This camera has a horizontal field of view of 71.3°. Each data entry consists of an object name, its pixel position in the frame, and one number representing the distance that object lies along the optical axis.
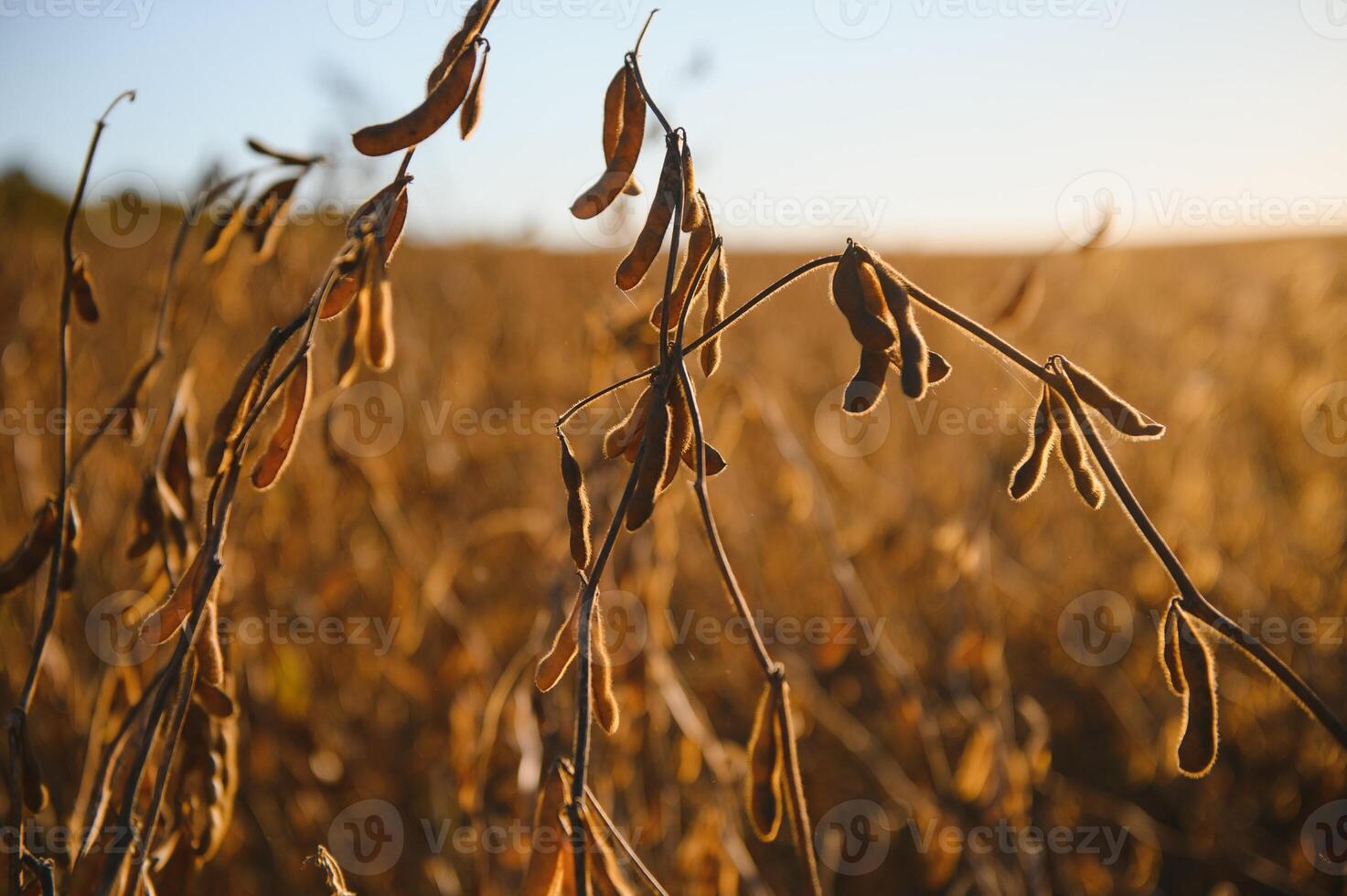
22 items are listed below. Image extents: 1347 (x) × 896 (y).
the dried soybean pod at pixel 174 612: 0.70
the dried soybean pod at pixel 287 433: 0.69
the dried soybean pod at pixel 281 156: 0.88
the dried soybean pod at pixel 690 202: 0.64
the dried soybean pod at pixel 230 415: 0.69
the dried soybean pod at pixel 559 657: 0.62
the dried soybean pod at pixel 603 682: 0.61
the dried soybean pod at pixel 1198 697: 0.58
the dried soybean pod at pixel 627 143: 0.67
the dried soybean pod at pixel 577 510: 0.62
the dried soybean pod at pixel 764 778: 0.62
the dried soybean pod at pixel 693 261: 0.64
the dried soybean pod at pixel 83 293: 0.94
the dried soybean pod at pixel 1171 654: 0.59
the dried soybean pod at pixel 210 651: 0.74
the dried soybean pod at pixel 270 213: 0.92
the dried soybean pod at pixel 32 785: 0.81
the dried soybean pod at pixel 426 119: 0.66
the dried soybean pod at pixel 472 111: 0.70
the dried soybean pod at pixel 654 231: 0.62
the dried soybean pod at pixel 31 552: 0.86
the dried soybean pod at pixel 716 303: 0.66
